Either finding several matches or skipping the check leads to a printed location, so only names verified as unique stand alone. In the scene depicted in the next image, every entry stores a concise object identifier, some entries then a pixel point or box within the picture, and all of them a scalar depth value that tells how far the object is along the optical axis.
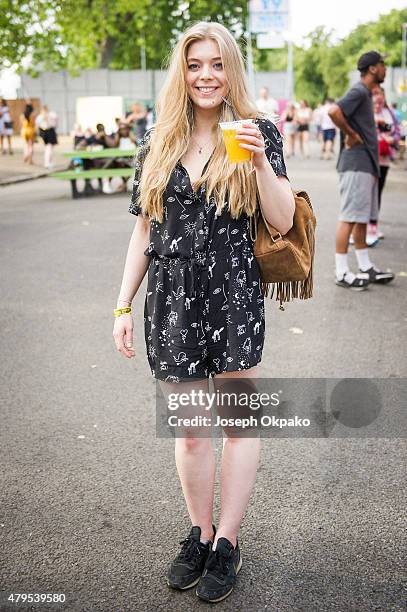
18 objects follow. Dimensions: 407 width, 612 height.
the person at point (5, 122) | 27.84
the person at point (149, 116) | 30.78
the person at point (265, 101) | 24.49
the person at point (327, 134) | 25.75
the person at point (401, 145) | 22.75
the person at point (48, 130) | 23.33
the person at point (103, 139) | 17.40
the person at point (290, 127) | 27.61
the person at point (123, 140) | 17.14
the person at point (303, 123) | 27.84
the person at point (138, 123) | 21.38
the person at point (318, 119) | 33.89
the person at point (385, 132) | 8.88
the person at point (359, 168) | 7.12
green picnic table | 16.03
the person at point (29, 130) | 24.61
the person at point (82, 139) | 18.72
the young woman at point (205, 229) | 2.64
